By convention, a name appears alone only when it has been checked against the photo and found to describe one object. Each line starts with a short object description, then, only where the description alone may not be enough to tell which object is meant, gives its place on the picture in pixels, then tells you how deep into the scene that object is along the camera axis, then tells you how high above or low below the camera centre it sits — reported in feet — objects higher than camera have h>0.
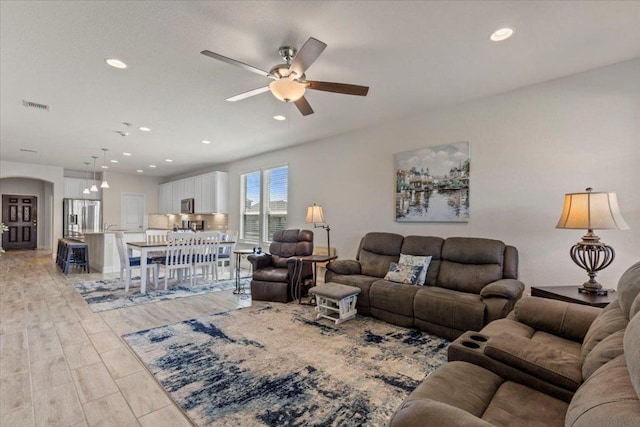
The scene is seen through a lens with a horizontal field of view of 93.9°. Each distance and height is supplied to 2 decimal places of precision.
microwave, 27.71 +0.84
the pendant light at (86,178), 29.29 +3.84
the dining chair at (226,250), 18.75 -2.32
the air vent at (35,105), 12.34 +4.61
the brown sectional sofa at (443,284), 9.26 -2.61
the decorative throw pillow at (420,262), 11.74 -1.92
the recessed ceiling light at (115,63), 8.99 +4.65
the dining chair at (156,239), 16.56 -1.53
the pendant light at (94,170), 22.49 +4.37
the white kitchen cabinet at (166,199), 31.50 +1.70
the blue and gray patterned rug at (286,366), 6.22 -4.09
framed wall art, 12.31 +1.35
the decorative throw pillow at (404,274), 11.69 -2.37
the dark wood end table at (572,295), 7.50 -2.18
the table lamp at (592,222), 8.07 -0.21
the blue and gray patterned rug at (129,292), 13.87 -4.09
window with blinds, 20.66 +0.84
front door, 34.06 -0.73
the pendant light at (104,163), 20.98 +4.49
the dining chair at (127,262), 16.05 -2.61
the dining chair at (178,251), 16.06 -2.03
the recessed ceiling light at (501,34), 7.54 +4.65
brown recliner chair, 14.17 -2.66
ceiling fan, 7.09 +3.58
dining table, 15.51 -1.80
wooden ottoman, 11.18 -3.32
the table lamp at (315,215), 15.31 -0.03
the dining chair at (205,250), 17.12 -2.11
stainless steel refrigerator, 28.76 -0.14
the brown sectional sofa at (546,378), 2.83 -2.22
